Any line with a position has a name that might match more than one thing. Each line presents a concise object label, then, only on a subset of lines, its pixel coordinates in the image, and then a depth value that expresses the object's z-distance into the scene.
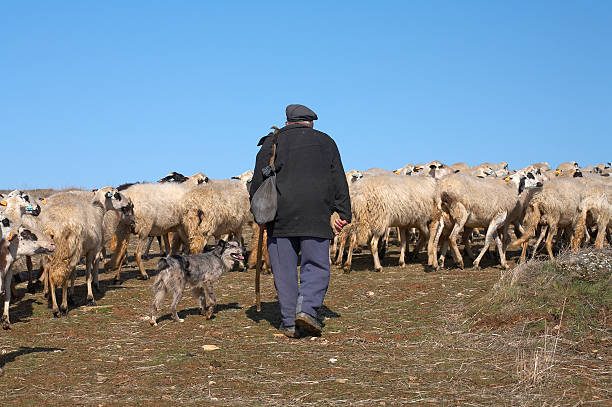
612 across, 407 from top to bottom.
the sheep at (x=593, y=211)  16.09
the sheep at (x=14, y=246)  8.57
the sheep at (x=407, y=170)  26.83
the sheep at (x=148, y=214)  14.23
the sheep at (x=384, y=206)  14.66
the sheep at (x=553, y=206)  15.88
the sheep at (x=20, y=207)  10.31
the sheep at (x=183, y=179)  18.84
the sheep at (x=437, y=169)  23.39
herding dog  9.25
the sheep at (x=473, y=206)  14.77
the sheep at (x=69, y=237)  10.24
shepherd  7.93
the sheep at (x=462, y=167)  28.48
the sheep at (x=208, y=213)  14.94
